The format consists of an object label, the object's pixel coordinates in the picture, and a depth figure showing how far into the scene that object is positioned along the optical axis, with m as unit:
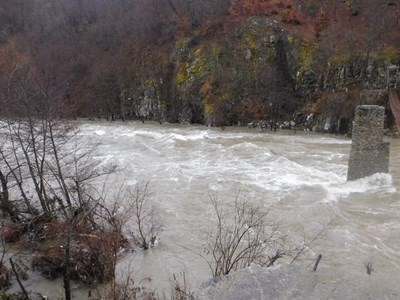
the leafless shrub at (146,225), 13.71
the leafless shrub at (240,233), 11.98
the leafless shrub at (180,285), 8.66
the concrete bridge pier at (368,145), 18.33
